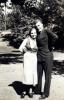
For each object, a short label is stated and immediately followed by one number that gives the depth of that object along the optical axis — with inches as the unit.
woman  169.4
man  164.8
